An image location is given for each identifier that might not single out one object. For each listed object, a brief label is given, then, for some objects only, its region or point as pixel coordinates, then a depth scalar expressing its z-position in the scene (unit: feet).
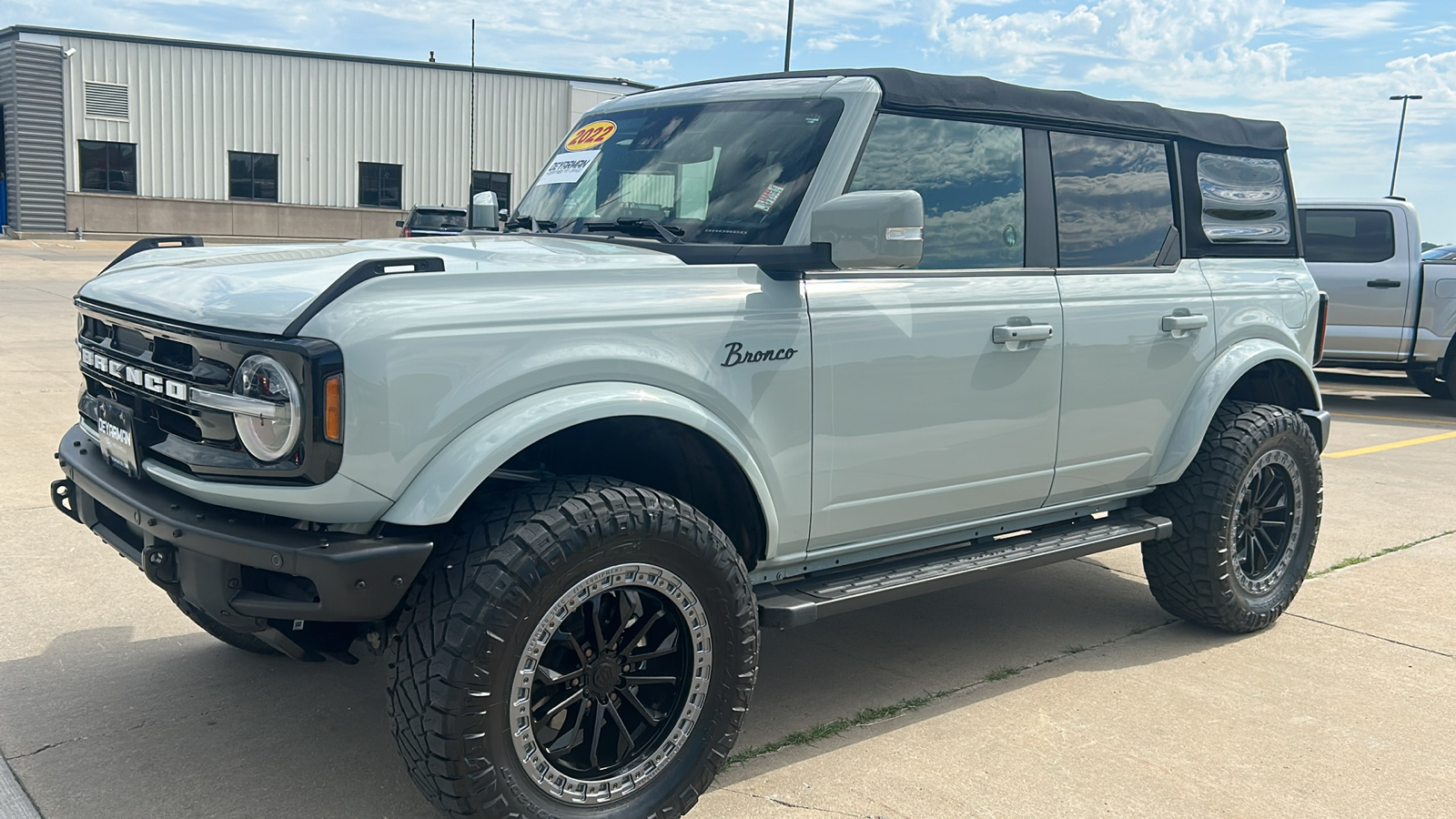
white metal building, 105.40
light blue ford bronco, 8.91
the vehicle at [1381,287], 39.68
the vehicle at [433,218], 77.05
